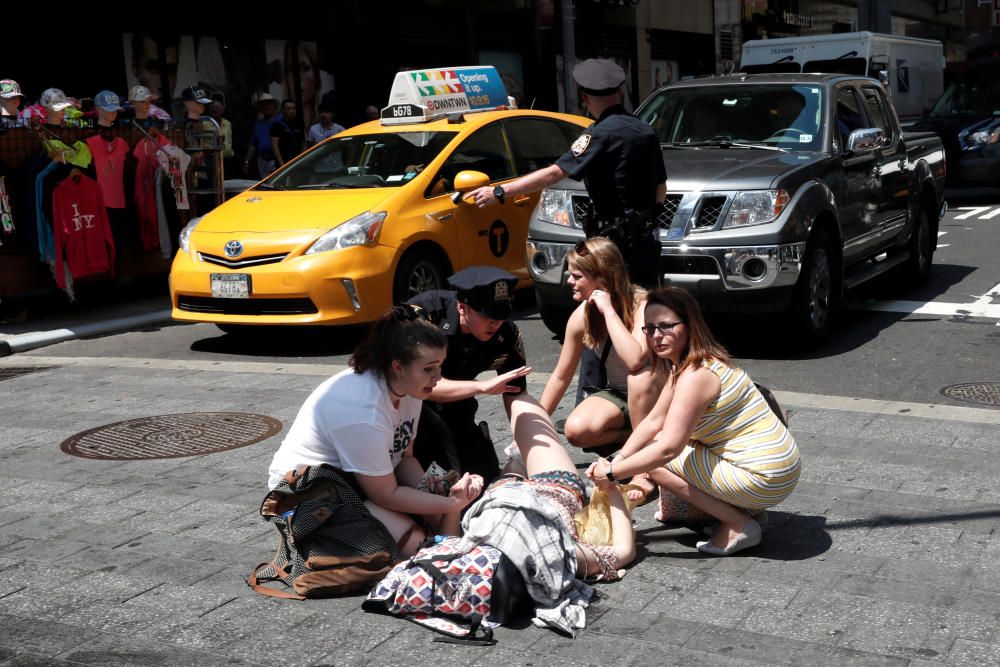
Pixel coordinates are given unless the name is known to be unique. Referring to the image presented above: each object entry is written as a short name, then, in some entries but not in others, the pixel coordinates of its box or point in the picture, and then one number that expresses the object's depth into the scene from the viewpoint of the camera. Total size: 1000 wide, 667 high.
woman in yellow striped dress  4.49
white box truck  20.23
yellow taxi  8.96
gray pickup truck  8.15
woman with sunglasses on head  5.34
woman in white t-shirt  4.26
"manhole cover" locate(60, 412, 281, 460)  6.48
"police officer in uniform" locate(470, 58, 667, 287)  6.28
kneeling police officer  4.85
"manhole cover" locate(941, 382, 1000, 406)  7.14
